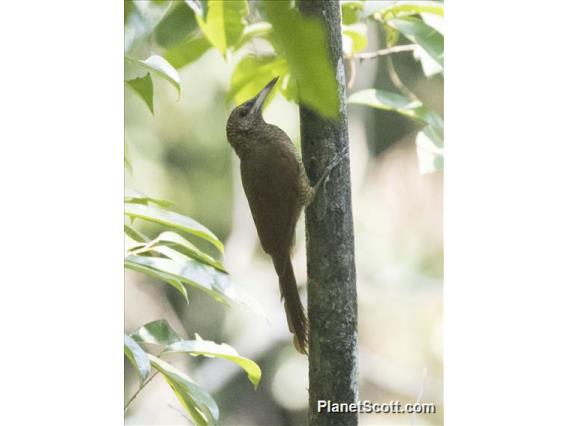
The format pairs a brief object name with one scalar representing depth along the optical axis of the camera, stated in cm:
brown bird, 471
